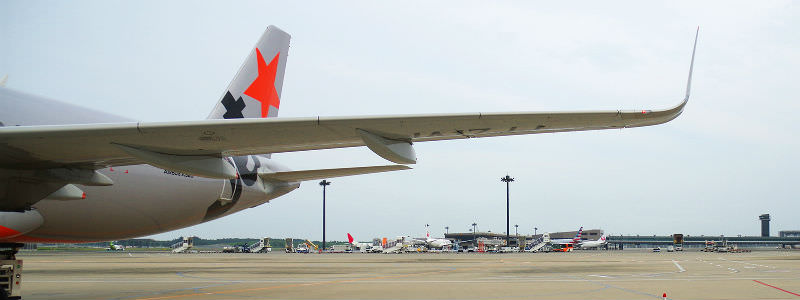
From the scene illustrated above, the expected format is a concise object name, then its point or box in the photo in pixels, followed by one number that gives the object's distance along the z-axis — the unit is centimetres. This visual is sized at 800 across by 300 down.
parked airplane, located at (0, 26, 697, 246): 983
